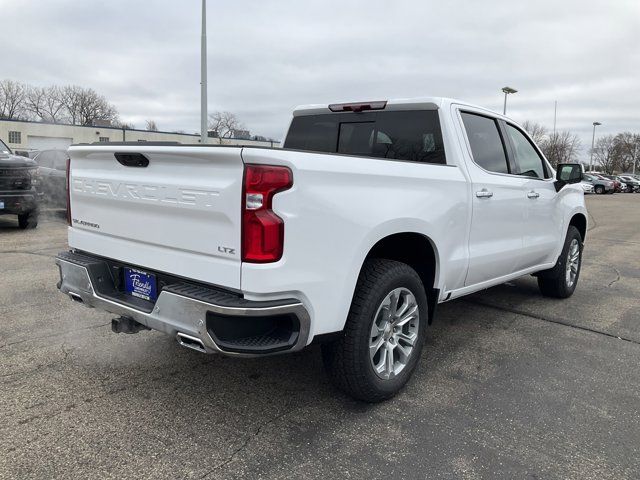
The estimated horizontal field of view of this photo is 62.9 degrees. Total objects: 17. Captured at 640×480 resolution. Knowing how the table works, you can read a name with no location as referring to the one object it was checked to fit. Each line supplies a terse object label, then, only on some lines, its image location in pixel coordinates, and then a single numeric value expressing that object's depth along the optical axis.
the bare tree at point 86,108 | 72.56
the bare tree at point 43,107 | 72.57
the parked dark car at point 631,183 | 50.69
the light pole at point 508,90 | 29.89
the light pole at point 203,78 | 15.21
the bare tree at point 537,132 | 63.06
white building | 52.50
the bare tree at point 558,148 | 58.44
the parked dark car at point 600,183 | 41.19
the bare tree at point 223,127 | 70.12
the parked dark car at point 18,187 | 9.45
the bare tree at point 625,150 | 88.25
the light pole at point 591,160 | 73.85
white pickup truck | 2.49
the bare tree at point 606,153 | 95.81
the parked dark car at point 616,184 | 44.11
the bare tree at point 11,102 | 71.50
